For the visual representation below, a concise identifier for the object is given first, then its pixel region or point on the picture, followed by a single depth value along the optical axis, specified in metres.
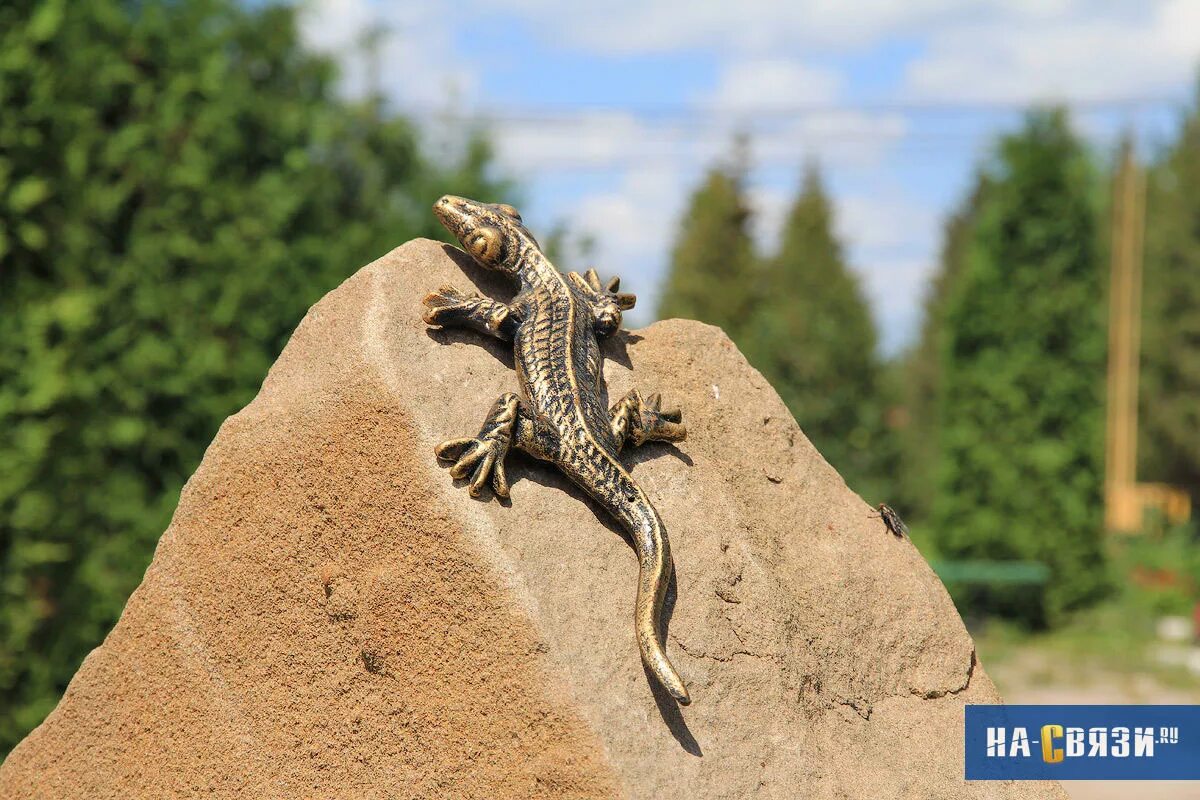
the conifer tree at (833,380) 11.45
